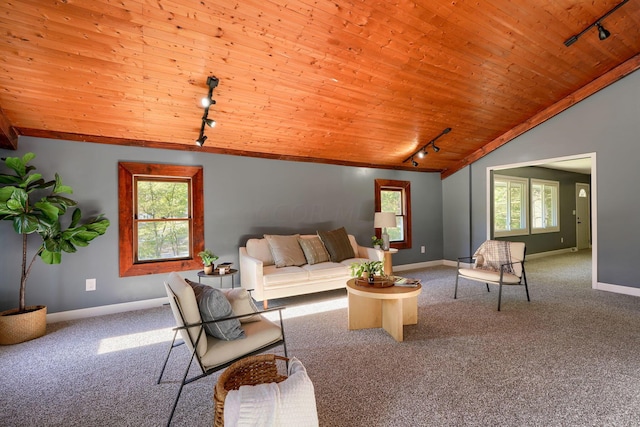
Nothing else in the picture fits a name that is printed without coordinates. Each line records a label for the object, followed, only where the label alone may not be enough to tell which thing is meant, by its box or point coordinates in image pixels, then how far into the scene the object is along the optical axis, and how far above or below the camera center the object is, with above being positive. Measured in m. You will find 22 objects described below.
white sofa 3.80 -0.82
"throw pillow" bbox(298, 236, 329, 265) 4.43 -0.57
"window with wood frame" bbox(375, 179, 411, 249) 6.21 +0.10
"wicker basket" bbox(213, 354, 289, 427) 1.57 -0.89
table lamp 5.15 -0.16
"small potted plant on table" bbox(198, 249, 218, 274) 3.73 -0.59
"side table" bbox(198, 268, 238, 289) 3.64 -0.75
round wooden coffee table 2.93 -1.04
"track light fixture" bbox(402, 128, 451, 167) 5.11 +1.13
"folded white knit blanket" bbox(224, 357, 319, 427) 1.23 -0.81
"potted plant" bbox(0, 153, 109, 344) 2.88 -0.10
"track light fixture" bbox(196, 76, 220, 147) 3.09 +1.20
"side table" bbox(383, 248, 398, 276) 4.97 -0.84
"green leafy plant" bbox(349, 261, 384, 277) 3.23 -0.62
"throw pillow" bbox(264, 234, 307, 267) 4.27 -0.55
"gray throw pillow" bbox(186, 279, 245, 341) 1.93 -0.65
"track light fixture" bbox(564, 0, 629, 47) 3.23 +2.09
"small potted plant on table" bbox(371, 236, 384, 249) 5.22 -0.55
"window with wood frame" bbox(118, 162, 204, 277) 3.87 -0.04
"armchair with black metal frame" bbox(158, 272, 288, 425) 1.78 -0.81
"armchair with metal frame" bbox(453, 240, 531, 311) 3.75 -0.73
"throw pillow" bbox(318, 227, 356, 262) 4.63 -0.51
